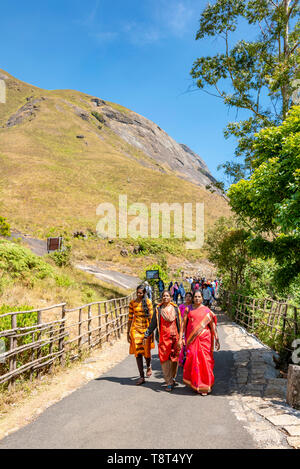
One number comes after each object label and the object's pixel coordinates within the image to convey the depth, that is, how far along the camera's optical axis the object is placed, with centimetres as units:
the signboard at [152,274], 2395
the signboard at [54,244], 2267
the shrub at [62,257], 2133
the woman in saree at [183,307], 753
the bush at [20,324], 687
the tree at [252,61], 1532
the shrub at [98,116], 13140
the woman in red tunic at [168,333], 666
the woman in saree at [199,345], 636
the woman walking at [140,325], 698
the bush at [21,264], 1405
